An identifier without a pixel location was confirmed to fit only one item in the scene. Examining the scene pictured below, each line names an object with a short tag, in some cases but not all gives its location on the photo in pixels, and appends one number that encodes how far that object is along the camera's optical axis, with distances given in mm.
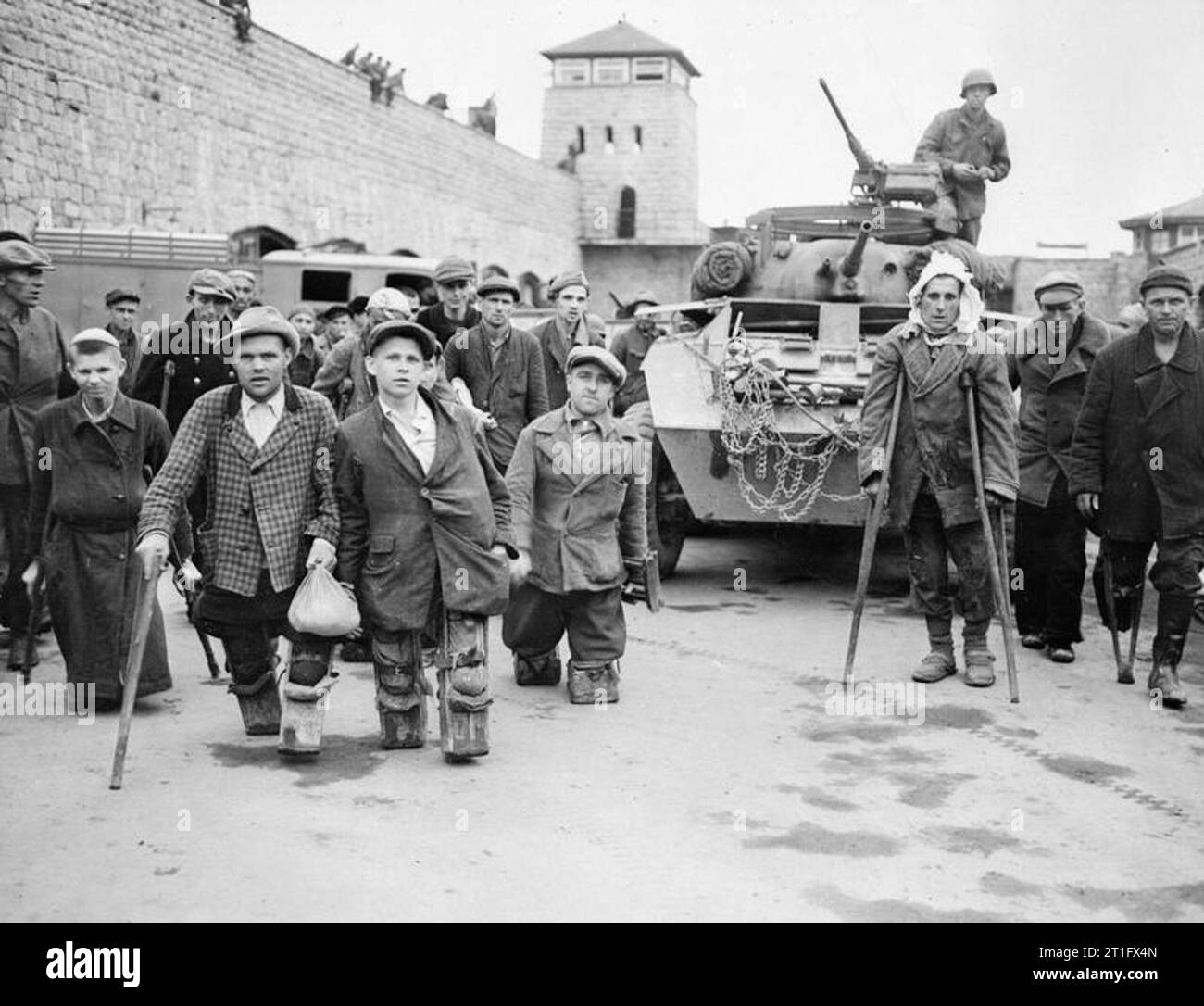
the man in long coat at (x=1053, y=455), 7207
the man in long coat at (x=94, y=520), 5867
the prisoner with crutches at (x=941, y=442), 6613
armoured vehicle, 8531
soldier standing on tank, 11023
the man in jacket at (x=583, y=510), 6180
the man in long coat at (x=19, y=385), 6895
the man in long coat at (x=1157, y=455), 6250
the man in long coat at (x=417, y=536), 5172
